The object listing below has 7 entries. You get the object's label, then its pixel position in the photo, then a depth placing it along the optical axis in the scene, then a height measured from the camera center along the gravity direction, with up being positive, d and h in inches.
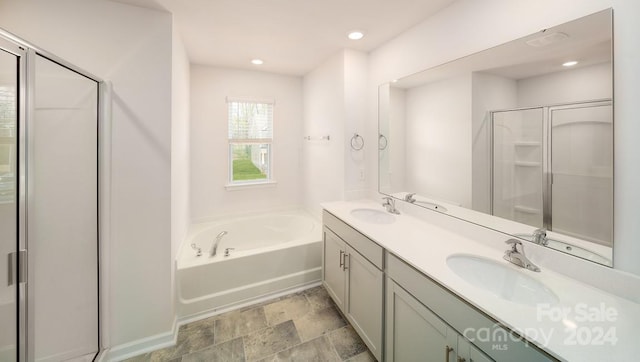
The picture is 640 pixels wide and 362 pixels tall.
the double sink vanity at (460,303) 32.6 -20.3
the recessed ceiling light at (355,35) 87.5 +53.6
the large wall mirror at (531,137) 43.4 +10.0
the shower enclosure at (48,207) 43.0 -6.0
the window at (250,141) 136.2 +22.7
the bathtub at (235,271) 86.5 -35.1
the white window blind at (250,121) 135.4 +34.1
